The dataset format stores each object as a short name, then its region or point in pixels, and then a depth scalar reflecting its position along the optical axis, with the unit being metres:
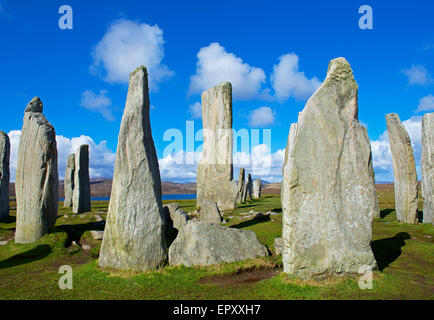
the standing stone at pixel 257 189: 38.75
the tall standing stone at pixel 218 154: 21.00
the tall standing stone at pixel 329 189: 6.98
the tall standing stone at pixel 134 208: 8.34
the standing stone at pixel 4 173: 17.95
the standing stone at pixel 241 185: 29.18
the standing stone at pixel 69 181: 25.47
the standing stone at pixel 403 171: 15.81
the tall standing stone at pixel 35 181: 12.15
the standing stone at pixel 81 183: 20.92
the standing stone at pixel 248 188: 30.73
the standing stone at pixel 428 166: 15.12
